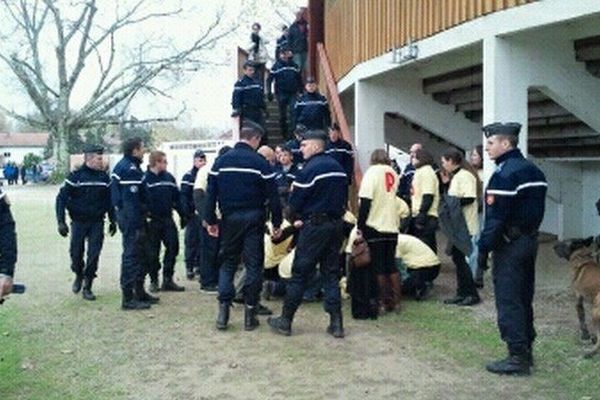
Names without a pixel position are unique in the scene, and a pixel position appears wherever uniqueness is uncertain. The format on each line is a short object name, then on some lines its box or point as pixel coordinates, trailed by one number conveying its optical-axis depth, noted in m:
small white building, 103.58
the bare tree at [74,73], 43.41
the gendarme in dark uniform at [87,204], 9.62
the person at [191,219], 11.11
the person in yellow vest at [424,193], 9.25
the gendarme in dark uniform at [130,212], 9.07
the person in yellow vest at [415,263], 9.43
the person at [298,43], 18.12
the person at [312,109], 13.59
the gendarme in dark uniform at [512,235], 6.10
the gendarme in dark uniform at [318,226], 7.50
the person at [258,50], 17.96
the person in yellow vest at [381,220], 8.31
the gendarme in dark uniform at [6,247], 4.89
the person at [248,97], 14.55
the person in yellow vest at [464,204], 9.12
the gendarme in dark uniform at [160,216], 10.14
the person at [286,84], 15.41
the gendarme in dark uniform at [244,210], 7.76
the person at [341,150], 11.91
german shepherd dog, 6.86
